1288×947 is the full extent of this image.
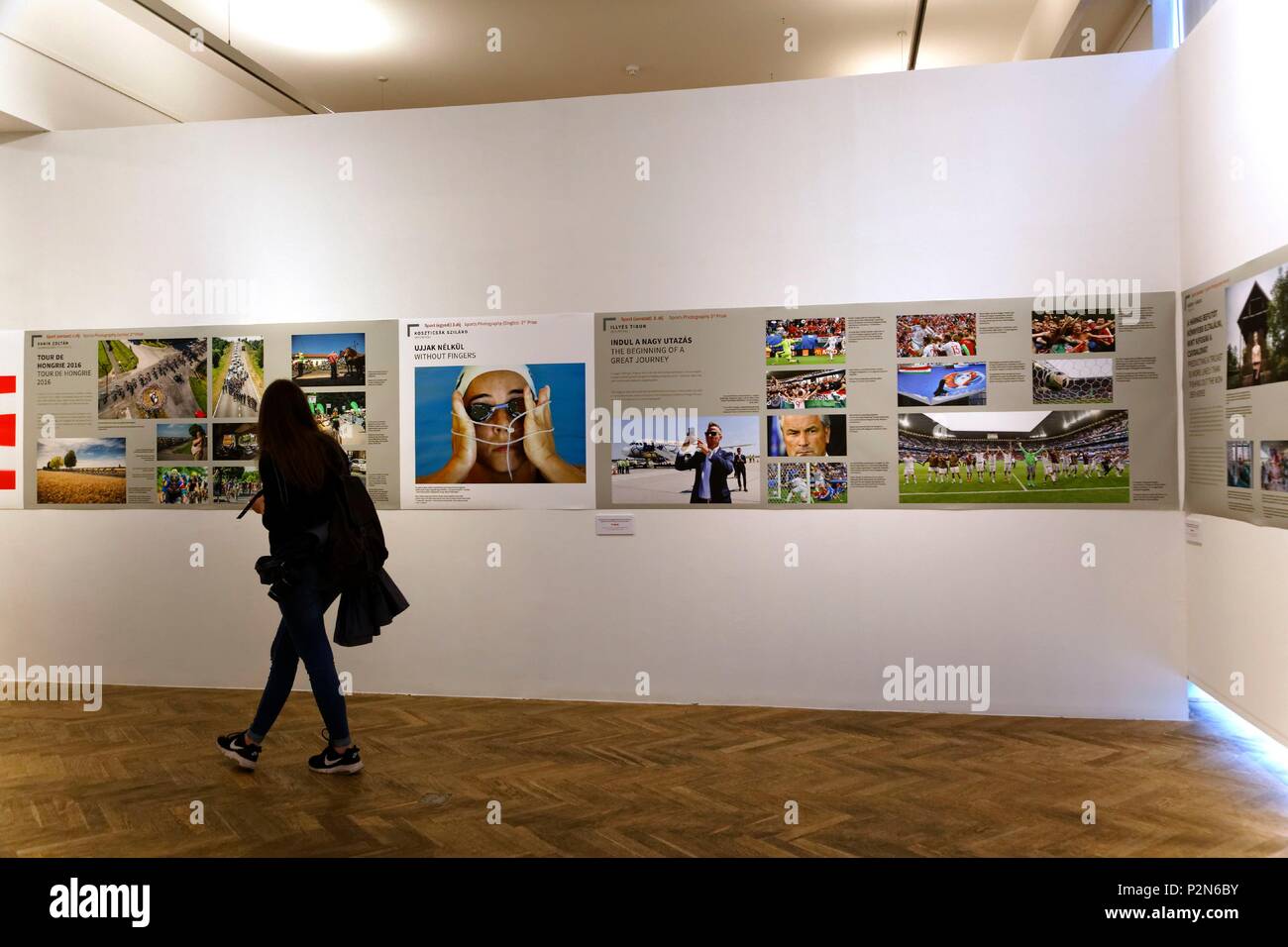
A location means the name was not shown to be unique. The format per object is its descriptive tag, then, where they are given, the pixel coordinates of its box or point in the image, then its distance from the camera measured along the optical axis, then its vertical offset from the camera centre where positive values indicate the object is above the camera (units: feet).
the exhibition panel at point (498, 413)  19.61 +1.13
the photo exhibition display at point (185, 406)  20.25 +1.37
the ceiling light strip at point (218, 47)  22.65 +10.02
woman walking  14.29 -1.06
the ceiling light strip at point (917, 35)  24.18 +10.94
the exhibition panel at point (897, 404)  17.79 +1.14
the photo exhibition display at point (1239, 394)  14.02 +1.06
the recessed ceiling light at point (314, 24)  23.98 +11.04
